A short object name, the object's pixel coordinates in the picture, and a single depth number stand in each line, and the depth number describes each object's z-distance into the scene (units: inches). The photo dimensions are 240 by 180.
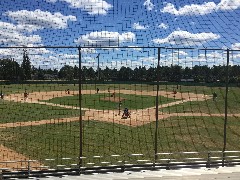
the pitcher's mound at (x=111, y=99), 1309.6
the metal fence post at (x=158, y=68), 298.7
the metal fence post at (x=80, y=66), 288.7
